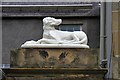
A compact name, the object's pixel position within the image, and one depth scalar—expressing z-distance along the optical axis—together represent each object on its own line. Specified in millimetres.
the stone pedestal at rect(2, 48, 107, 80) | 8768
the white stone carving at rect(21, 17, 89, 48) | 8828
